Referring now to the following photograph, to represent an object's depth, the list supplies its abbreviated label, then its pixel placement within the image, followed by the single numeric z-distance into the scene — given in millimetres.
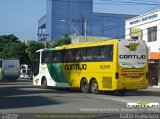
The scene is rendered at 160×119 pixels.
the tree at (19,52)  90125
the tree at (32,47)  84125
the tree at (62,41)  72438
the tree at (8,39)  109350
